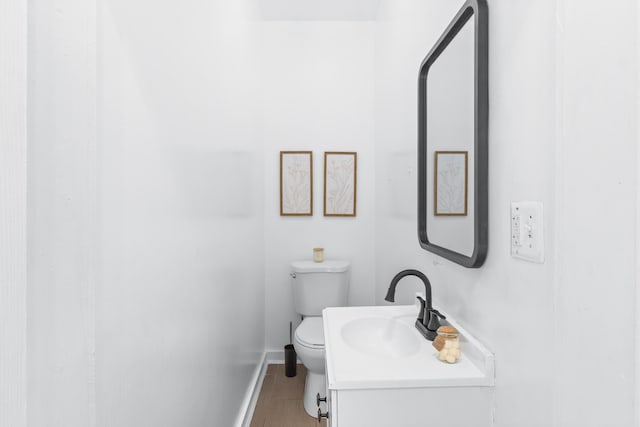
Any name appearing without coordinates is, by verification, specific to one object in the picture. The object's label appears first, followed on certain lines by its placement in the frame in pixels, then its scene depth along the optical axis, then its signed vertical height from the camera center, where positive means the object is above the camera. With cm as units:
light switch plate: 71 -5
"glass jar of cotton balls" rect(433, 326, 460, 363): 98 -40
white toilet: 228 -53
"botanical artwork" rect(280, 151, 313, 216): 248 +19
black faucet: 115 -37
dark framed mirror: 93 +21
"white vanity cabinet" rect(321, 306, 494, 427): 89 -48
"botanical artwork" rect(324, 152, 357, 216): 248 +17
